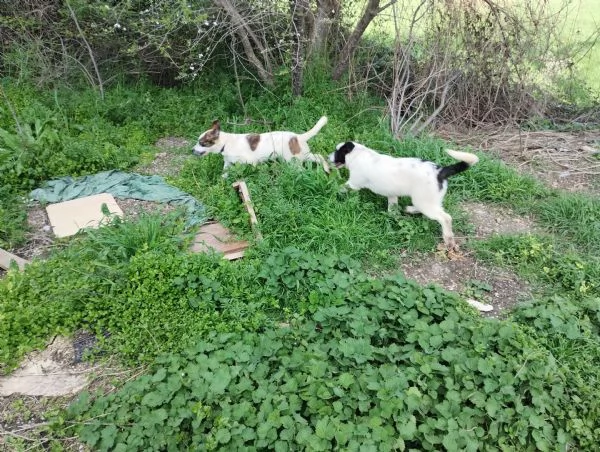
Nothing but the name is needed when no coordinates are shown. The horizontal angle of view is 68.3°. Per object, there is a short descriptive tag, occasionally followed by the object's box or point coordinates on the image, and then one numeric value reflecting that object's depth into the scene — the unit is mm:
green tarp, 4641
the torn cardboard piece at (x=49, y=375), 2943
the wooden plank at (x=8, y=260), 3768
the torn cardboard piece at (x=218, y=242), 3969
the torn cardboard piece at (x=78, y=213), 4227
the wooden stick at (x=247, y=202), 4094
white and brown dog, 4871
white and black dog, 3895
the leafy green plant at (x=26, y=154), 4707
